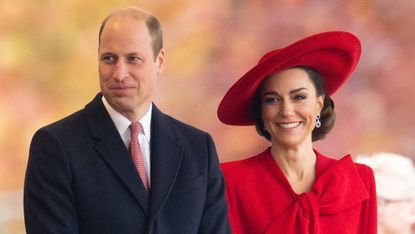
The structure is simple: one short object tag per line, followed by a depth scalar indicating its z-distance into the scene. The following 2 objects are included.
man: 10.75
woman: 11.22
